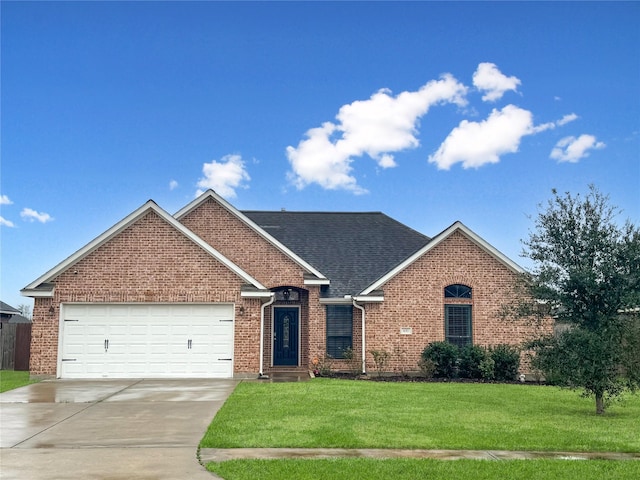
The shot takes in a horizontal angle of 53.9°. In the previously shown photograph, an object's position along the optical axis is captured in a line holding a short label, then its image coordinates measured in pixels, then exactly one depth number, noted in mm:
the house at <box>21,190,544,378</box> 19156
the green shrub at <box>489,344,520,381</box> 20172
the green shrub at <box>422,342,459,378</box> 20156
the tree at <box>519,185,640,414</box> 12609
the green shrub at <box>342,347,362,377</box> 21109
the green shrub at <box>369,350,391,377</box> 20578
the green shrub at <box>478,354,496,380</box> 19844
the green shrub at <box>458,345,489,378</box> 20125
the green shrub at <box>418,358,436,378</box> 20219
